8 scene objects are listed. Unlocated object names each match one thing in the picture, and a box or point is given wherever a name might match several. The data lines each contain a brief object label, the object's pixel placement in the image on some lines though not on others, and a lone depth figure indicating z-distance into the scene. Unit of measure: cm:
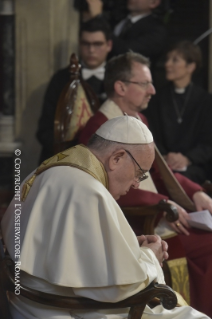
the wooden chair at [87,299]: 476
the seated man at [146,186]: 750
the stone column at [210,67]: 1270
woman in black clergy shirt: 1088
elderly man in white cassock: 471
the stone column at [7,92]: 1234
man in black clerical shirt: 1057
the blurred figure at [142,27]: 1155
